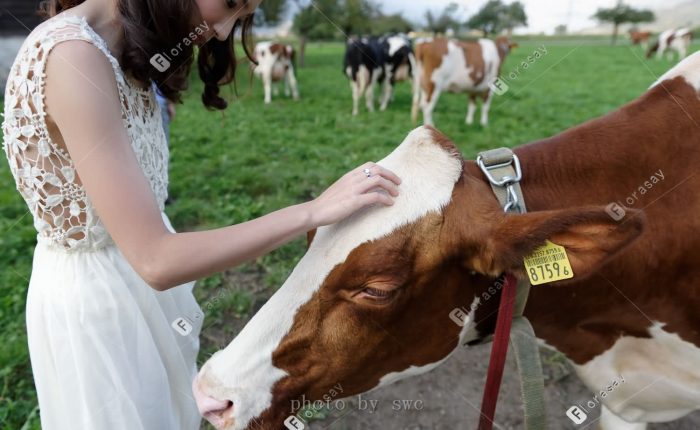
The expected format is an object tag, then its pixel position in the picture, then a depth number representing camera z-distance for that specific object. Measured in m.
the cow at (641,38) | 35.12
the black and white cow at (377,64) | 11.79
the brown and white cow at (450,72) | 9.95
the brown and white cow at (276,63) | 13.50
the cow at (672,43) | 25.80
